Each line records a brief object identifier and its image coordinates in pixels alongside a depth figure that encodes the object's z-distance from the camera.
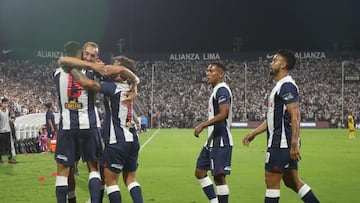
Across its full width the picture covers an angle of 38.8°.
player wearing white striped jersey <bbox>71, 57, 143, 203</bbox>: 6.63
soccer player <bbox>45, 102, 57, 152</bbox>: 18.14
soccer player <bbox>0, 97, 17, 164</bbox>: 16.89
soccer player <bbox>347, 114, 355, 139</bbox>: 34.21
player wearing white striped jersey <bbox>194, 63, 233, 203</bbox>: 7.74
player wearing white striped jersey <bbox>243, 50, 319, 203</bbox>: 6.61
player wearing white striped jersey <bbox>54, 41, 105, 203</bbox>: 7.12
